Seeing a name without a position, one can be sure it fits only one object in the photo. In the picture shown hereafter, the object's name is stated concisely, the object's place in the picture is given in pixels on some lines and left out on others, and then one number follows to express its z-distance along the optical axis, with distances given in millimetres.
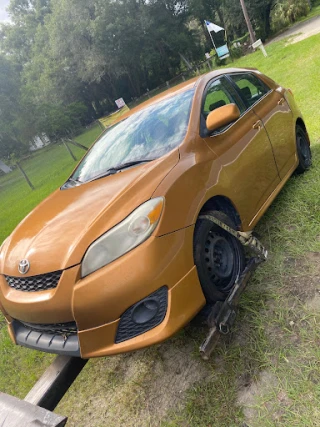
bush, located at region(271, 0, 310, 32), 25266
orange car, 1916
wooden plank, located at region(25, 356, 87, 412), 1964
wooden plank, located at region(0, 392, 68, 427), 1473
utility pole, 20195
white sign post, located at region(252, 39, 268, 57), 14784
